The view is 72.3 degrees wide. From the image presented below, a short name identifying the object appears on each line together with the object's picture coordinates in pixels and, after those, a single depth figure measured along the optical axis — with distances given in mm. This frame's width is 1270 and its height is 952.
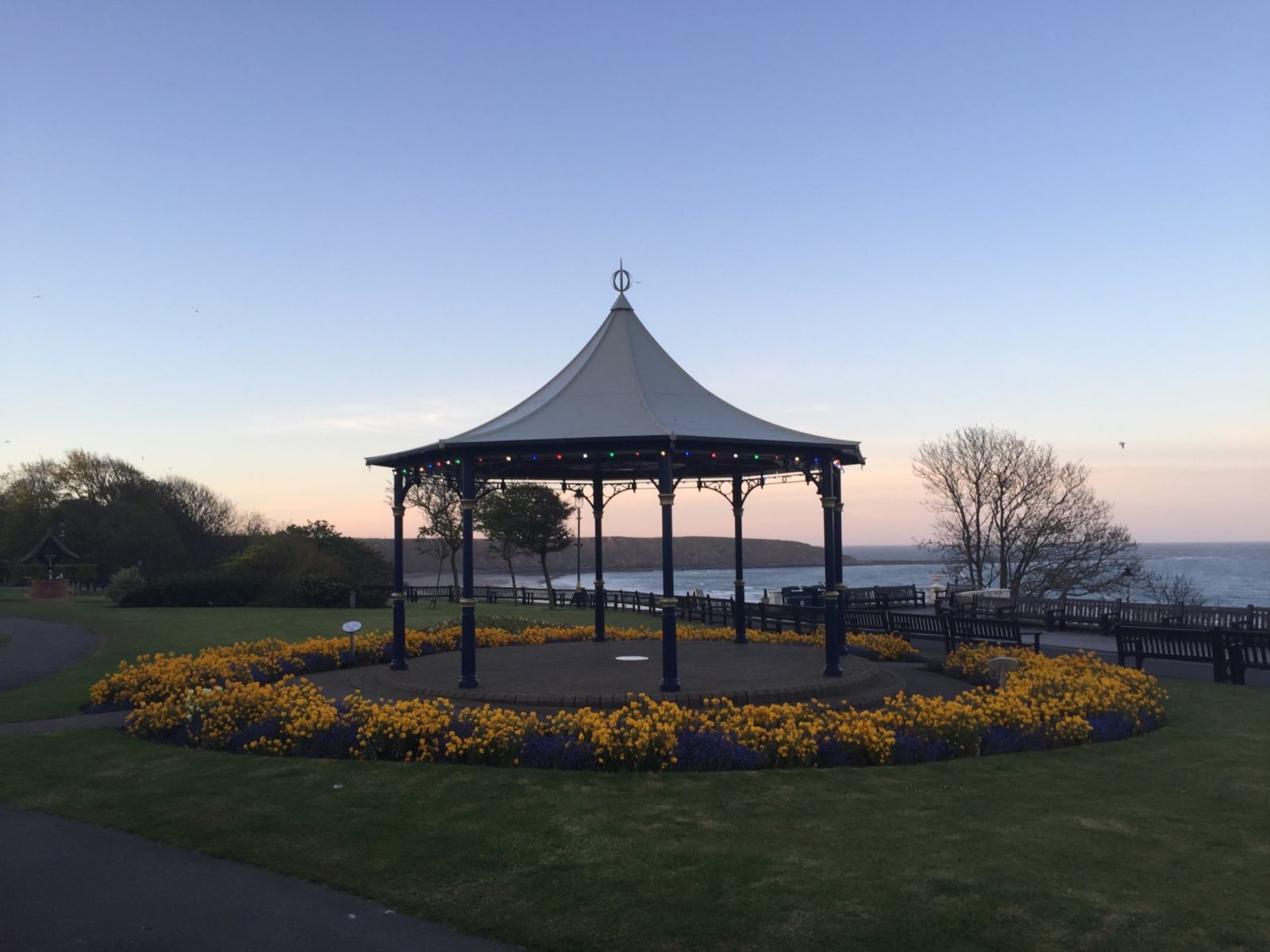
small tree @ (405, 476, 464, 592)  51812
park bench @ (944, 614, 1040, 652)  18781
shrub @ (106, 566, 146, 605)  40438
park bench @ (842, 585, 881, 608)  34594
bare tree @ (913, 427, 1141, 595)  40219
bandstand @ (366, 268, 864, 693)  13391
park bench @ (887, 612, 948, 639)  20578
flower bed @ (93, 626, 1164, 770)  9895
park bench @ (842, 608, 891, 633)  22616
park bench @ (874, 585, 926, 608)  36250
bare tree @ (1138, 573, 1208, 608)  47381
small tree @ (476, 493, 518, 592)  49625
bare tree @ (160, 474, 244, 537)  72000
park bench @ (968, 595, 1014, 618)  24909
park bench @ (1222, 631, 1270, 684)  16141
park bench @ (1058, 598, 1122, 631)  24844
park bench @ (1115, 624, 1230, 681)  16391
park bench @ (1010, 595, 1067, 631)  26266
